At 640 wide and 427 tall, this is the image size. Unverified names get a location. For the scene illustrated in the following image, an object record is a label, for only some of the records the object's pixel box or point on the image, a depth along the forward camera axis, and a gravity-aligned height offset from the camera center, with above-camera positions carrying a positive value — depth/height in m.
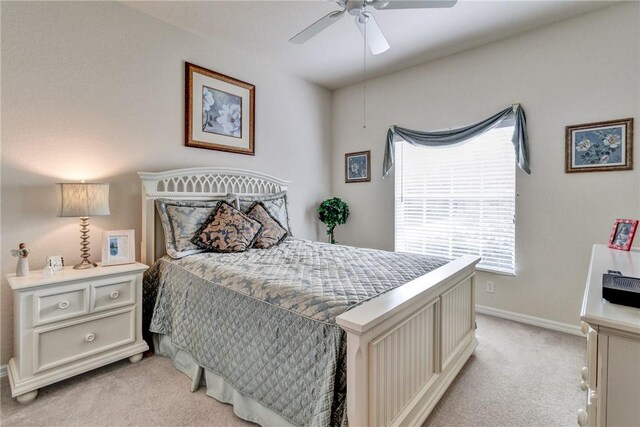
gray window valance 2.98 +0.87
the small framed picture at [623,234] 2.03 -0.14
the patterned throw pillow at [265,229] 2.83 -0.17
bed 1.25 -0.60
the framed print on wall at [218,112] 3.04 +1.07
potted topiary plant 4.21 -0.01
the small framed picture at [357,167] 4.26 +0.65
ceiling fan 1.87 +1.30
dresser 0.82 -0.42
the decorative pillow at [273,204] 3.13 +0.08
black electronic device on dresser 0.92 -0.24
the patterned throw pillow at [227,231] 2.55 -0.18
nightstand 1.82 -0.74
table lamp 2.10 +0.06
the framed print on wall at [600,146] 2.54 +0.58
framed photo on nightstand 2.31 -0.28
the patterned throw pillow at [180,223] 2.48 -0.10
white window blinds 3.18 +0.15
